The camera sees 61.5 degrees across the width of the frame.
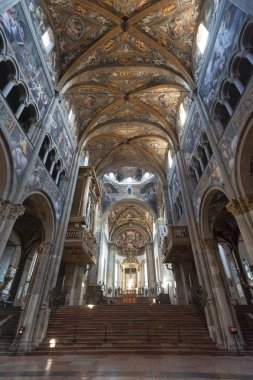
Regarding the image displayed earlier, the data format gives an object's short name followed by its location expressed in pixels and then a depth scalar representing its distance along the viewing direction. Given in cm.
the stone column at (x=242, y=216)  739
